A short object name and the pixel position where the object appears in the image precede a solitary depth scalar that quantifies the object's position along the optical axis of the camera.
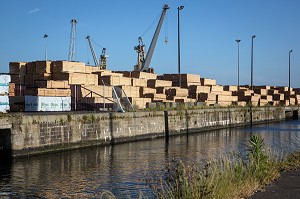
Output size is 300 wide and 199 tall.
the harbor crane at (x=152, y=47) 79.25
